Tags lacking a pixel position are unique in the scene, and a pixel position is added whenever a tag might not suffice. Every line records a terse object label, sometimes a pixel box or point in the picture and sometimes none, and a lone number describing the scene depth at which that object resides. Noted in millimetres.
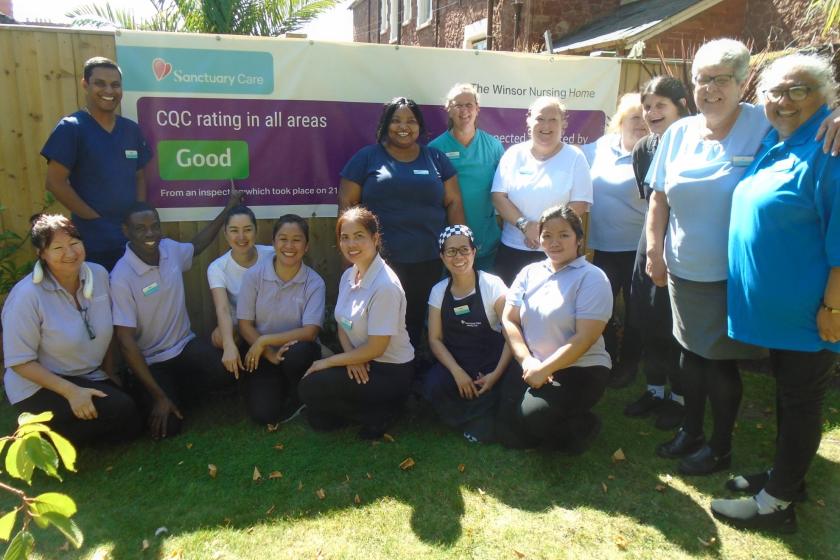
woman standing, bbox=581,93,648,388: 3957
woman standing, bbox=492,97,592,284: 3816
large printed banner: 4215
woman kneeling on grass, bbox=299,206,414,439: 3383
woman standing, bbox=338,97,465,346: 3854
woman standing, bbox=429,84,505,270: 4195
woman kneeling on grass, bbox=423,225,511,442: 3520
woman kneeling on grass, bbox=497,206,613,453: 3154
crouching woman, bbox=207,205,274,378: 3850
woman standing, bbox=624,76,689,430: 3539
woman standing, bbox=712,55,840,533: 2307
